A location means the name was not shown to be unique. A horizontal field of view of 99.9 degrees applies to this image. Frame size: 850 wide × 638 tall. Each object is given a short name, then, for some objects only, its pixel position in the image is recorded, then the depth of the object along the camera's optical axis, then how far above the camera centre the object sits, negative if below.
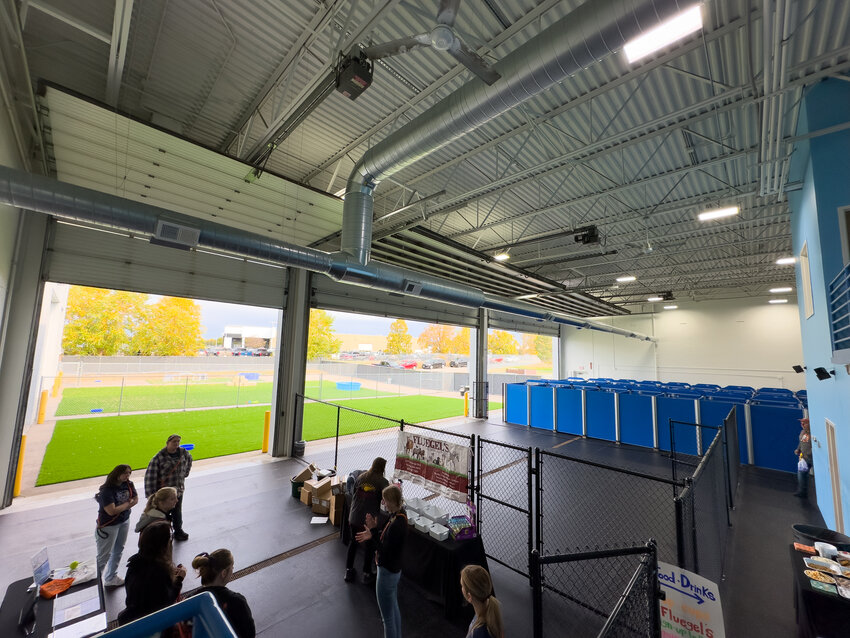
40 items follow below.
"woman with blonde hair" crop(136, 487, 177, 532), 4.25 -1.89
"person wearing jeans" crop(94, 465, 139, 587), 4.51 -2.08
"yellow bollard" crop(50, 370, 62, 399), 19.86 -2.40
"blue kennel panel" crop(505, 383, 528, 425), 16.86 -2.11
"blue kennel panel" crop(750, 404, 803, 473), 10.65 -2.01
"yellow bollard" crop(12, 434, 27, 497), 7.38 -2.72
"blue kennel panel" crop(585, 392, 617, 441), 14.20 -2.15
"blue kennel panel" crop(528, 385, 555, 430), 15.99 -2.11
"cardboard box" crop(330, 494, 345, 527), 6.43 -2.83
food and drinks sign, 2.65 -1.85
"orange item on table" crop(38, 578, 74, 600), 3.16 -2.21
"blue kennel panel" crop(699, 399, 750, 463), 11.48 -1.64
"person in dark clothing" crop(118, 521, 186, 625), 2.87 -1.90
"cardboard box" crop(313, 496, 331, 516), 6.83 -2.95
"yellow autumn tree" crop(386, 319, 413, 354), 41.97 +1.85
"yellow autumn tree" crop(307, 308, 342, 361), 33.34 +1.55
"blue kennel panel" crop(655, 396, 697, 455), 12.23 -1.96
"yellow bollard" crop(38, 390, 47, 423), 14.56 -2.68
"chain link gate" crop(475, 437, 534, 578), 5.60 -3.07
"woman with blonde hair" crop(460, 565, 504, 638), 2.50 -1.76
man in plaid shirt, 5.32 -1.84
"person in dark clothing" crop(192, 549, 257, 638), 2.61 -1.83
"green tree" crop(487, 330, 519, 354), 46.91 +2.15
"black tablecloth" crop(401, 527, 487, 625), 4.24 -2.63
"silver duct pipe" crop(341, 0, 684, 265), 3.15 +3.01
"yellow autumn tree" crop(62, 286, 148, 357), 24.02 +1.60
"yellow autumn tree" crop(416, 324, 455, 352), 49.00 +2.77
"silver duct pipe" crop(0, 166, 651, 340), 4.55 +1.86
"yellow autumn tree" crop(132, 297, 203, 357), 27.89 +1.39
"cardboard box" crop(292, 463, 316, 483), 7.68 -2.66
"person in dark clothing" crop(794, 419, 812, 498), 8.45 -2.08
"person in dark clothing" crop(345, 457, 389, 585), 4.67 -1.95
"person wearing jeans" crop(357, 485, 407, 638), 3.63 -2.21
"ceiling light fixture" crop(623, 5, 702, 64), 3.06 +3.04
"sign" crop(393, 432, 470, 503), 5.23 -1.68
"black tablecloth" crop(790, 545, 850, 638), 3.36 -2.31
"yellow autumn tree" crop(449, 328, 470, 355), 49.62 +2.59
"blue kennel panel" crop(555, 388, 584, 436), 15.15 -2.15
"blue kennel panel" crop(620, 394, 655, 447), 13.23 -2.12
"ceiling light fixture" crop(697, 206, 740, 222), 8.02 +3.49
